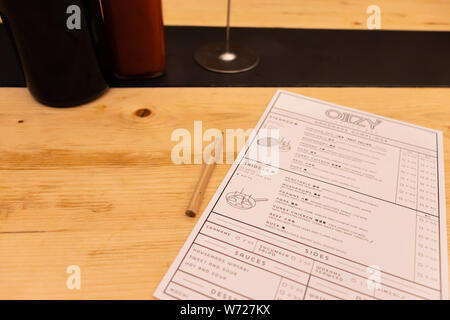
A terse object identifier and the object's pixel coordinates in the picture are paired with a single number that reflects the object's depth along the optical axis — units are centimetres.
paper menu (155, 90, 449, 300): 45
